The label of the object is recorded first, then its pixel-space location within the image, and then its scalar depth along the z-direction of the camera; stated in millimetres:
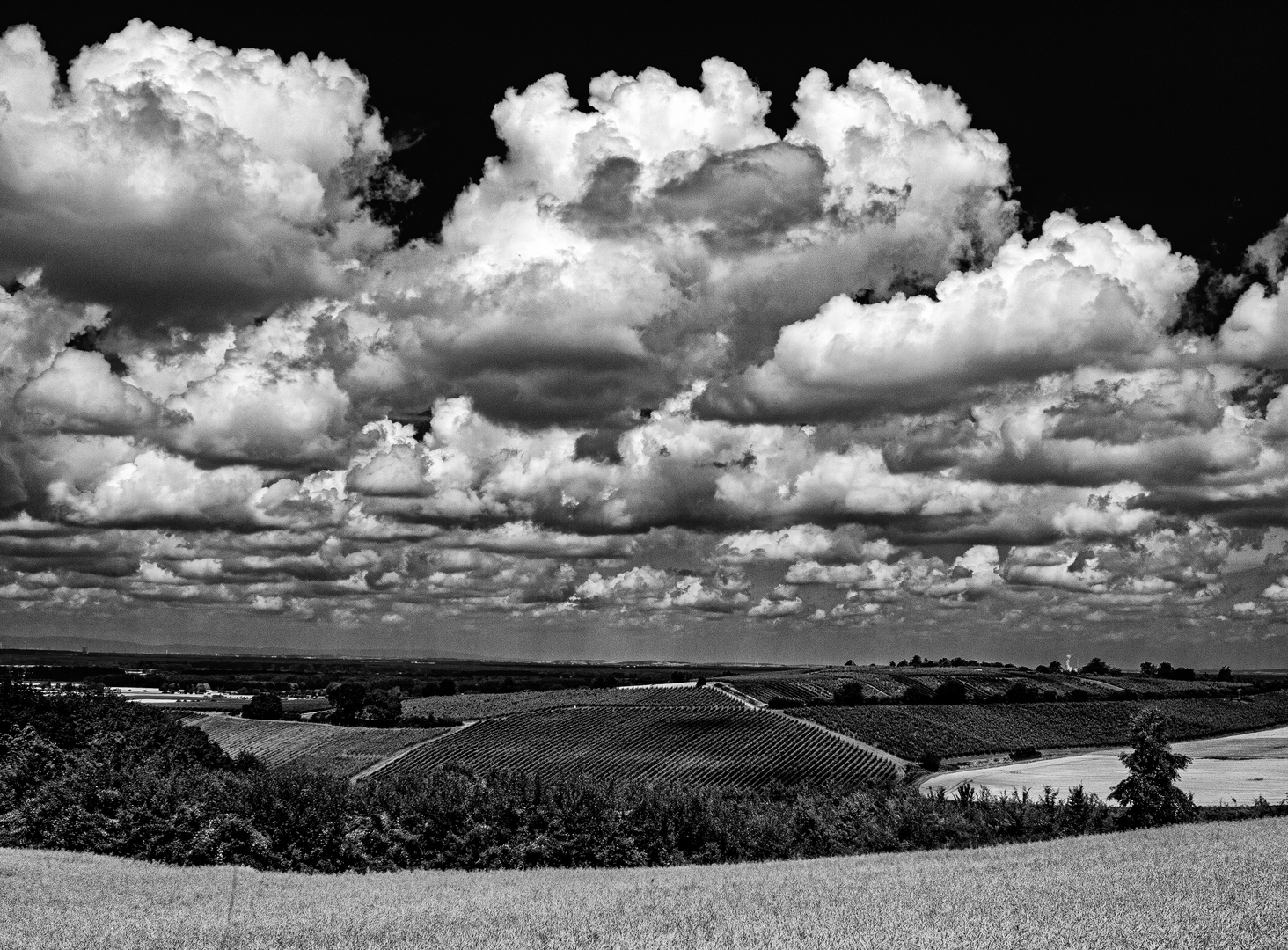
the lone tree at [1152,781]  58688
